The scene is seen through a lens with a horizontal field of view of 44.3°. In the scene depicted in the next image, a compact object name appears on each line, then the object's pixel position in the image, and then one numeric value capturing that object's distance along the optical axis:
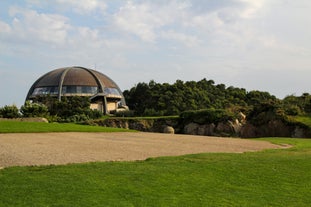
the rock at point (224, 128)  40.56
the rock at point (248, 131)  38.74
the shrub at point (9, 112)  41.31
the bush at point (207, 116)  41.72
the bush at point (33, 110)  42.47
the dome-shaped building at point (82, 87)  77.69
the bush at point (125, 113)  66.41
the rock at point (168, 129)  43.82
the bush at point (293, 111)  37.19
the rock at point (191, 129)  44.22
